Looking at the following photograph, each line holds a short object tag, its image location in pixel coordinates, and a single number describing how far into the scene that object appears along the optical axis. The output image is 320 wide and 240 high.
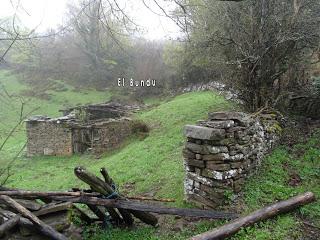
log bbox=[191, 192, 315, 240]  4.97
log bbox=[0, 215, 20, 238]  4.45
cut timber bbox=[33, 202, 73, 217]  5.05
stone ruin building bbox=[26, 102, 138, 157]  15.31
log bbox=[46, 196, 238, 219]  5.39
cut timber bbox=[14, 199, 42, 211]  5.09
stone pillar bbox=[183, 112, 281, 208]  6.16
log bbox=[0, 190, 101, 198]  5.19
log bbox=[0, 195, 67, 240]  4.66
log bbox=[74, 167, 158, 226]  5.21
